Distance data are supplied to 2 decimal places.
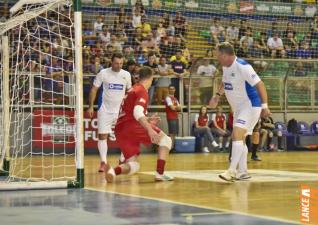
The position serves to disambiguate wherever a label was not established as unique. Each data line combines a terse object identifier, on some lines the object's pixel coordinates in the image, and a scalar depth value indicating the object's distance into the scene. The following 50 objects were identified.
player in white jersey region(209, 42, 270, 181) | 10.41
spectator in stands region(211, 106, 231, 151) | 21.77
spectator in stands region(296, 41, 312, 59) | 25.31
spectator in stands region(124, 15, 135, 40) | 23.27
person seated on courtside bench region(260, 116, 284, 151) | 21.25
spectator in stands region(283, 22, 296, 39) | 26.44
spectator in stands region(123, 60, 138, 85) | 19.53
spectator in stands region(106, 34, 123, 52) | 22.16
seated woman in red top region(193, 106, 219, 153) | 21.63
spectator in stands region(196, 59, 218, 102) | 22.14
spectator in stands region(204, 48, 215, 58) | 23.23
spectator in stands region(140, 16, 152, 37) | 23.45
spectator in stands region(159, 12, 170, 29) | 24.35
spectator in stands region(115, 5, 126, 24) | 23.70
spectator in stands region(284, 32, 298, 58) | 25.17
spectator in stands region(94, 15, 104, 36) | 22.99
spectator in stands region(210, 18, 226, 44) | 25.62
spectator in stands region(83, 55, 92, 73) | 20.83
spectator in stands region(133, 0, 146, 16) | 24.63
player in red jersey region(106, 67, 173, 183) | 10.32
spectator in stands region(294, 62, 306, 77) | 23.14
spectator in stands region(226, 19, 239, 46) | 25.22
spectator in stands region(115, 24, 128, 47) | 22.72
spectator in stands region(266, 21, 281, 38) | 26.58
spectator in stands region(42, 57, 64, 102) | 19.19
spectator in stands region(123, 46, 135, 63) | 22.30
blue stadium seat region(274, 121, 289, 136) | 22.70
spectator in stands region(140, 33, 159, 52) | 22.97
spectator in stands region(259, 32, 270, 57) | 25.05
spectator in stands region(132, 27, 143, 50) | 23.06
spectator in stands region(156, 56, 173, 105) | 21.62
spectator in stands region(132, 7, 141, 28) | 23.91
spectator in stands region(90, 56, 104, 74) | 20.83
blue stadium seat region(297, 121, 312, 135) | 23.14
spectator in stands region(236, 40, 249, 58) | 24.11
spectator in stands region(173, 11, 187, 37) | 24.67
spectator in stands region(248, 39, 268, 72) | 24.78
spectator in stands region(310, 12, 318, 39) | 26.52
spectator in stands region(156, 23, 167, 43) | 23.48
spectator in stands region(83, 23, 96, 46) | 22.48
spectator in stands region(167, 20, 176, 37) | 24.09
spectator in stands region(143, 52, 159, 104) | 21.55
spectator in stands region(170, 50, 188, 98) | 21.86
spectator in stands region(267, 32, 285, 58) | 25.09
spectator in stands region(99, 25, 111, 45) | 22.52
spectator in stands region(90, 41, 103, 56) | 21.45
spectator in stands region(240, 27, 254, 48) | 25.05
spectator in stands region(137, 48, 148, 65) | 22.42
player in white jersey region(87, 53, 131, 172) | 12.95
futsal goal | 9.55
